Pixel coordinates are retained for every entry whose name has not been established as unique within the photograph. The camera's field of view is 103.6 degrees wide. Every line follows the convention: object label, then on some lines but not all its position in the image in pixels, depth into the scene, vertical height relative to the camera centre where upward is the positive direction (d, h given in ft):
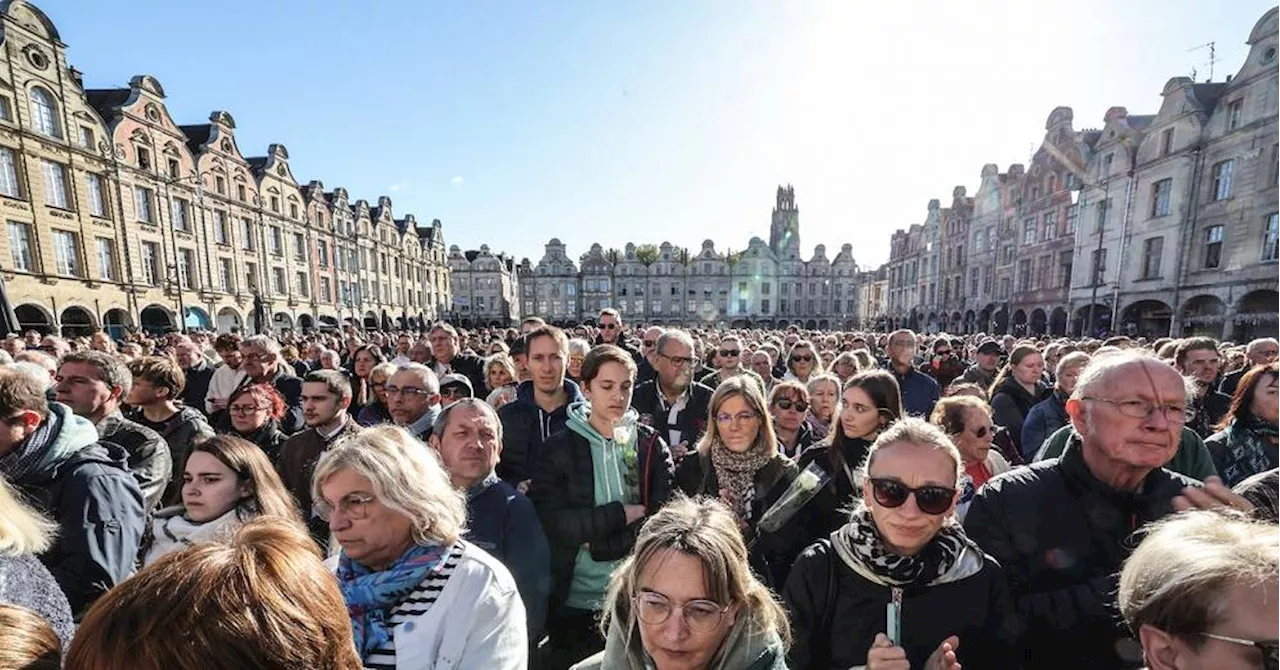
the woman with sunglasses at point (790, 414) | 13.93 -3.15
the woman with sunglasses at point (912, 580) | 6.38 -3.64
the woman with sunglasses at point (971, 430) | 10.52 -2.76
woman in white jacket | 5.81 -3.21
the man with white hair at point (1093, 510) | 6.50 -2.89
